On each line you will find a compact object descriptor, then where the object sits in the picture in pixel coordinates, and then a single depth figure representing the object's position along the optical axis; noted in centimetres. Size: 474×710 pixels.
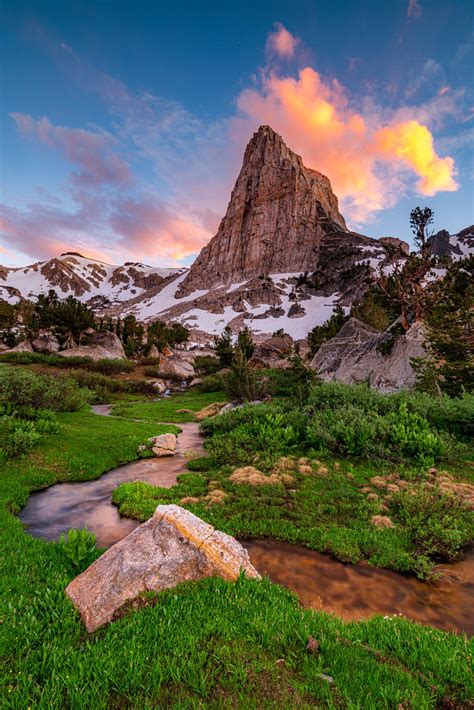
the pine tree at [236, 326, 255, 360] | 4391
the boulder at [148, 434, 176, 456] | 1402
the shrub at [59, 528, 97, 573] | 538
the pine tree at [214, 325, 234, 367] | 4272
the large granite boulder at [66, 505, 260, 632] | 428
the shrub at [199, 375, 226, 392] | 3681
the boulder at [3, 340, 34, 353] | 4999
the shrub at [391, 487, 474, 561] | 660
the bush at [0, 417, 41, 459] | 1126
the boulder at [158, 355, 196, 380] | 4694
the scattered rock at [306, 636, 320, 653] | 357
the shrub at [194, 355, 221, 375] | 5167
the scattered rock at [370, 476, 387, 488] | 934
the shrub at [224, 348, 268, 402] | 2388
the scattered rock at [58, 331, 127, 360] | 4888
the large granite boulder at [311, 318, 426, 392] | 2155
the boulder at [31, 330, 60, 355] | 5455
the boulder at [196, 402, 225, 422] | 2353
